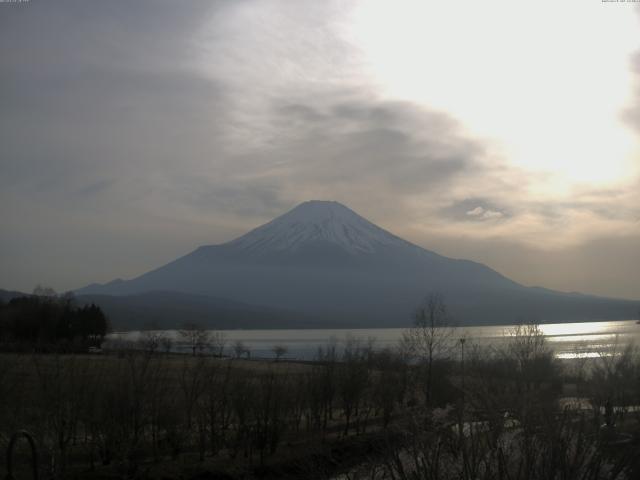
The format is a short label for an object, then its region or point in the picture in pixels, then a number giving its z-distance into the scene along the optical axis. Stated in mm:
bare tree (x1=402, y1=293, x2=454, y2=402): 39816
